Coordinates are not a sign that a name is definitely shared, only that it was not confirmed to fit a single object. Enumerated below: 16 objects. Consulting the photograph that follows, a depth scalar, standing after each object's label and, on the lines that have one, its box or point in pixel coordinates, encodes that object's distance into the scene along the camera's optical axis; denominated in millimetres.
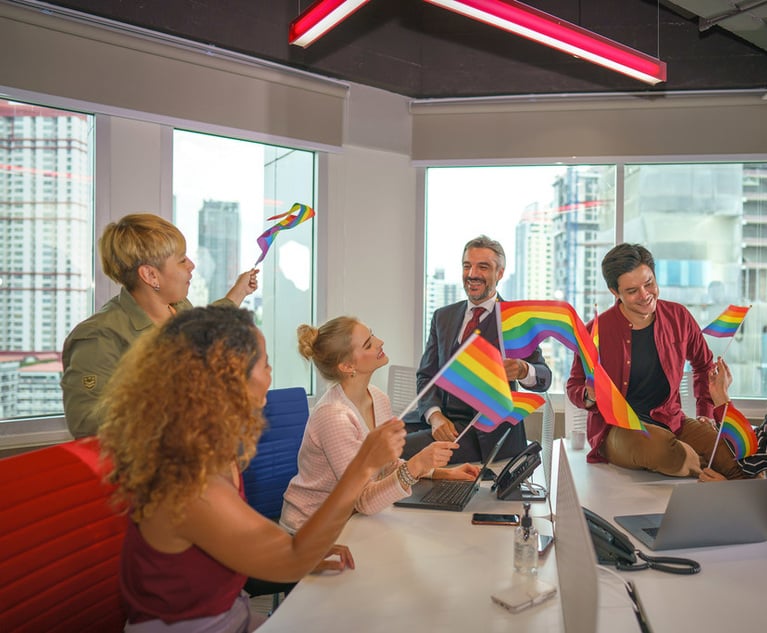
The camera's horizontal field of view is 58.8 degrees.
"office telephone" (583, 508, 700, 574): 1733
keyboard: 2240
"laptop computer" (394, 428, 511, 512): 2199
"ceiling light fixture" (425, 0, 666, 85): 2939
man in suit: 3012
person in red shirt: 2936
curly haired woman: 1309
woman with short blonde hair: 2146
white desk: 1444
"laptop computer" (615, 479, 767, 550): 1771
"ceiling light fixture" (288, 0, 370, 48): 2891
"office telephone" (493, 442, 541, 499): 2299
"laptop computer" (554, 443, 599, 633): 1022
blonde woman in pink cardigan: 2035
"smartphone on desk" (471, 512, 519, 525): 2057
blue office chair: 2746
